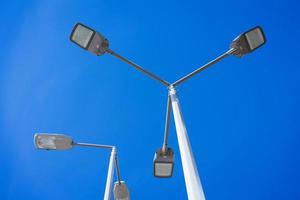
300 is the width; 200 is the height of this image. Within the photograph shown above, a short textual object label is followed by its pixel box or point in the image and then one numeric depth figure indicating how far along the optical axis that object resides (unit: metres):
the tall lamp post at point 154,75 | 4.43
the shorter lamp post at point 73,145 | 5.29
